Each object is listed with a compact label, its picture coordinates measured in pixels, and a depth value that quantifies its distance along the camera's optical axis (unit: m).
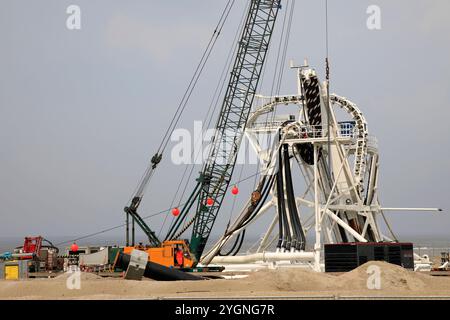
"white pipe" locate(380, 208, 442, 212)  59.50
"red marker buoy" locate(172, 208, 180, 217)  61.34
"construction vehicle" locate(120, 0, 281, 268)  64.31
